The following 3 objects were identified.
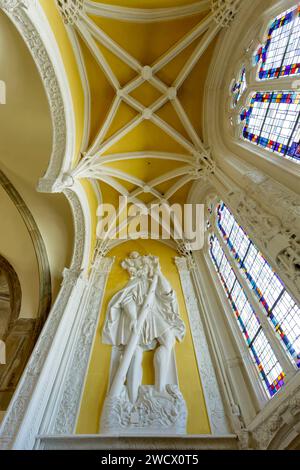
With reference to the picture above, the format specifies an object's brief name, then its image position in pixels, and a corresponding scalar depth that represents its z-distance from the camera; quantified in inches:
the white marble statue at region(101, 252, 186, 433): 207.0
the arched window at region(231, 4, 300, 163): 203.2
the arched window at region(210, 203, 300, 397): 191.3
